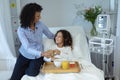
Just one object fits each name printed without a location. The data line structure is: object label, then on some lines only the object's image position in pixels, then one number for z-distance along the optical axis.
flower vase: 3.25
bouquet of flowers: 3.22
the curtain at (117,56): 2.88
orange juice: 2.40
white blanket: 2.25
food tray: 2.36
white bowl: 2.46
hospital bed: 2.27
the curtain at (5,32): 3.06
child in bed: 2.80
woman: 2.57
